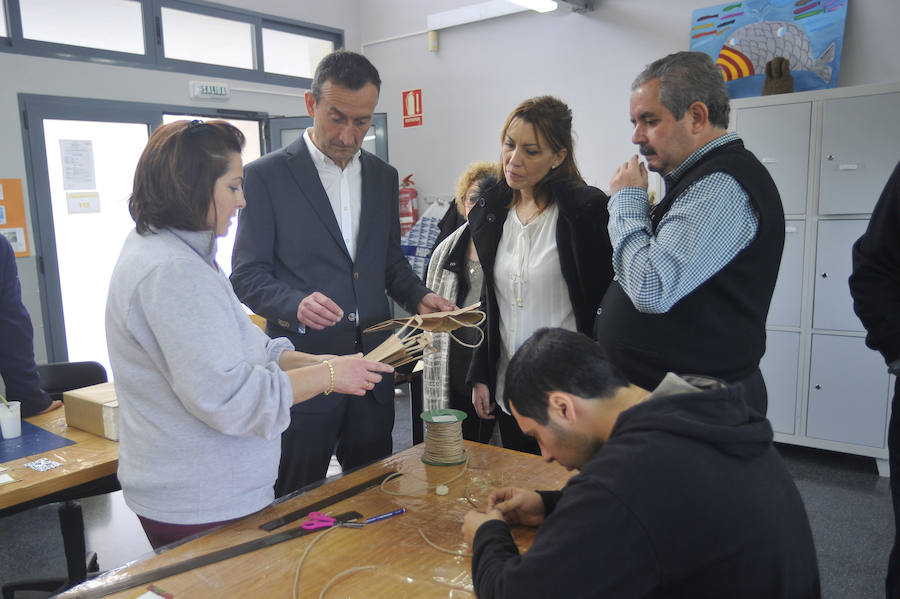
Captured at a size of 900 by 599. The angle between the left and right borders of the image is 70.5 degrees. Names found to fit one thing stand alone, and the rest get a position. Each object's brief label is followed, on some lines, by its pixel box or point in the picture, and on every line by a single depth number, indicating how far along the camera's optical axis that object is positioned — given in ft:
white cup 6.88
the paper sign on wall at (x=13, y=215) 14.10
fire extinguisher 20.62
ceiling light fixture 15.39
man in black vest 5.08
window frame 14.11
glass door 15.34
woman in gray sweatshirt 4.15
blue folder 6.48
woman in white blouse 6.83
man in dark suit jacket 6.32
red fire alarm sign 20.56
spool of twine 5.78
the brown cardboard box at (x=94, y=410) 6.82
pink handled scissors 4.61
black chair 6.37
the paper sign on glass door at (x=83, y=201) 15.57
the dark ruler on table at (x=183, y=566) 3.88
